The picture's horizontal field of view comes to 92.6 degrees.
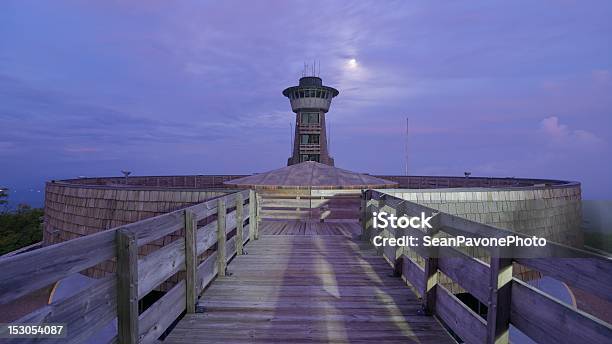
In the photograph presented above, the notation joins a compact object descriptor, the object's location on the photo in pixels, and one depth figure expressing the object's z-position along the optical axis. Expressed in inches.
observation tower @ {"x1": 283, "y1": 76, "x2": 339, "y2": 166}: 1341.0
